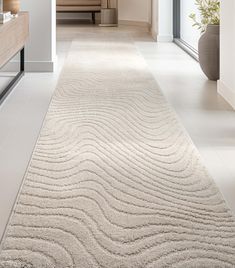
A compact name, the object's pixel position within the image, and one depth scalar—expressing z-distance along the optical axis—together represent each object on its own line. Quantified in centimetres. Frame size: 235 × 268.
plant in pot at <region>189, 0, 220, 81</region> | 519
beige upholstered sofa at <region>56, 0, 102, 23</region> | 1259
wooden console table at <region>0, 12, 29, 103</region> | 407
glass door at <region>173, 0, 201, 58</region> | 741
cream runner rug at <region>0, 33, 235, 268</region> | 186
